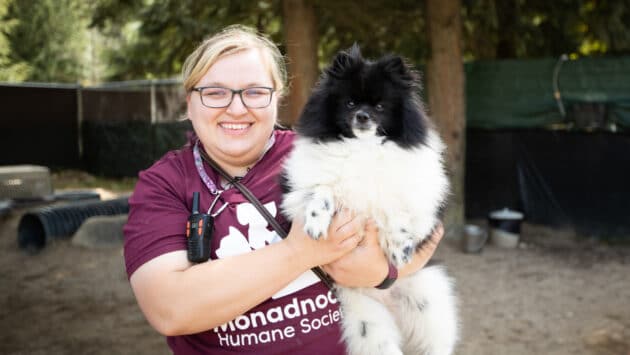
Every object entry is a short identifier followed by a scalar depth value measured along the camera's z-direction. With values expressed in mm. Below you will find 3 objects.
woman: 1734
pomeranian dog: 2133
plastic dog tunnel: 7395
